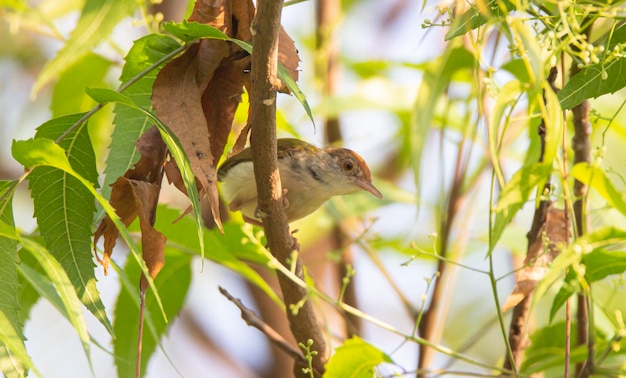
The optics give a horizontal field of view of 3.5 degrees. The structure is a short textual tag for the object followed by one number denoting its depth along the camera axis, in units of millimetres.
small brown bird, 4637
